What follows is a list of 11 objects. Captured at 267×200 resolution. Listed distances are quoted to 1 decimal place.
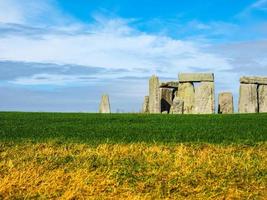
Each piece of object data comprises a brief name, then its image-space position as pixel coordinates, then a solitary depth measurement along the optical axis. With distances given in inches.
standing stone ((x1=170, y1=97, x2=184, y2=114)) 1054.4
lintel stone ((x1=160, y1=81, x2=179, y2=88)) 1125.9
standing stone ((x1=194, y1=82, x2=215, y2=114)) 1058.7
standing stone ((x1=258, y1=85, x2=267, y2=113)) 1088.2
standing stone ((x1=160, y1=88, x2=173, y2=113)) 1114.1
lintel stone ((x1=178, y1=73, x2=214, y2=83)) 1063.6
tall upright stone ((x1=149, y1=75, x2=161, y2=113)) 1086.4
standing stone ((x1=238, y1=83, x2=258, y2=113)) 1069.1
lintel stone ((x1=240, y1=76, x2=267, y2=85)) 1070.4
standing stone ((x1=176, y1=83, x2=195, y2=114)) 1083.6
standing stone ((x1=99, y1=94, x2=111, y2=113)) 1155.3
